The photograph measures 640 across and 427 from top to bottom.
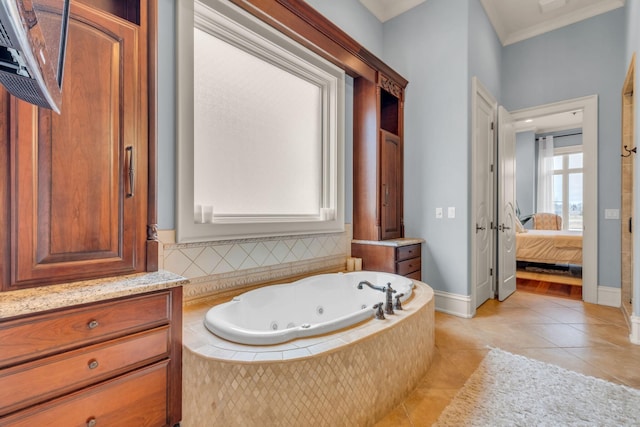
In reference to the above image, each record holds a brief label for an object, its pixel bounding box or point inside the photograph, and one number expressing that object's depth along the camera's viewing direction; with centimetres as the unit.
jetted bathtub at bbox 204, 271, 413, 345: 140
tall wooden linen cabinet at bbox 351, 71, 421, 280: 304
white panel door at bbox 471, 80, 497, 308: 317
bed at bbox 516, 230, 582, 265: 478
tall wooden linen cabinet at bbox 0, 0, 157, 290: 112
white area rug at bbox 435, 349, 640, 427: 151
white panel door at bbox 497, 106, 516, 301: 367
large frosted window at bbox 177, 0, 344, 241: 192
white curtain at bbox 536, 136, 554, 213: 745
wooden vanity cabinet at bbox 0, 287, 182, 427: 99
